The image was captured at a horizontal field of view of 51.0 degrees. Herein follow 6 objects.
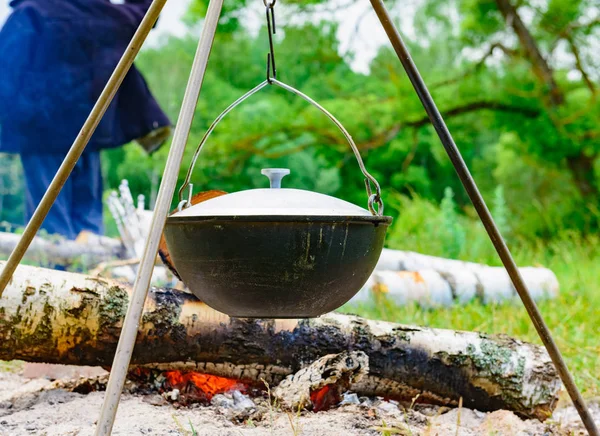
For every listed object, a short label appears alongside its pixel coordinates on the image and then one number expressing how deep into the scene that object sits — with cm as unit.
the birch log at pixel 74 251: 447
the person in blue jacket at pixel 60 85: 496
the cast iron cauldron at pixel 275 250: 145
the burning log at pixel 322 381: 192
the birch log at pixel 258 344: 198
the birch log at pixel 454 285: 388
